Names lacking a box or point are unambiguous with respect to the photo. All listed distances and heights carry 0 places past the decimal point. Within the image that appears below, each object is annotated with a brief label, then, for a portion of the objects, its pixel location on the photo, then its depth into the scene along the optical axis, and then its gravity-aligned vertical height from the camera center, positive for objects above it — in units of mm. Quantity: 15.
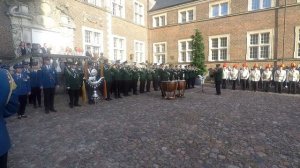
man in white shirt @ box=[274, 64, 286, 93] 14462 -201
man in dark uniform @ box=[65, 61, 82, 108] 9289 -255
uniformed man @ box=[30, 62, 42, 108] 9203 -243
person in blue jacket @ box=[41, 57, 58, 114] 8539 -388
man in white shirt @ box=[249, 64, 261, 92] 15570 -138
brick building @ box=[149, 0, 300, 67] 18312 +4246
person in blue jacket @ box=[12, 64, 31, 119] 7590 -428
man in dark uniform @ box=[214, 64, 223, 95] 13328 -106
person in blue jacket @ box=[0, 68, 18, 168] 2240 -349
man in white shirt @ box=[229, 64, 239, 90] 16797 +15
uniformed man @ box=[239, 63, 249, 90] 16250 -138
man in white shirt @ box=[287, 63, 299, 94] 14141 -201
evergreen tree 21188 +2233
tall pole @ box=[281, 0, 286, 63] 18250 +2936
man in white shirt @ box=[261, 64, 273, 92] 15312 -208
